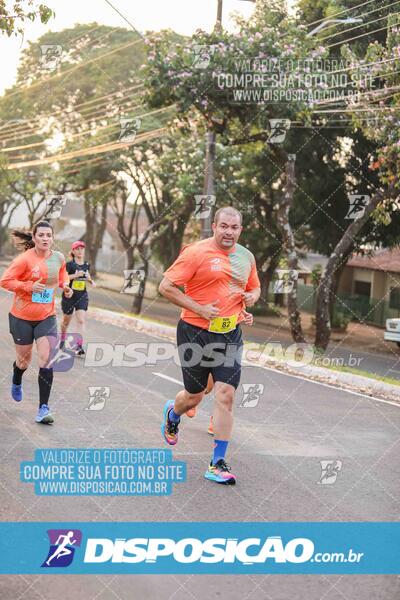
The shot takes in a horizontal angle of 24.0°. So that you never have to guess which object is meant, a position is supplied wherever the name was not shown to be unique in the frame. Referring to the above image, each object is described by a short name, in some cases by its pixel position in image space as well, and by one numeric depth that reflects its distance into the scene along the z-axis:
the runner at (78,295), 13.65
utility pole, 21.11
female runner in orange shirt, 8.91
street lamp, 18.81
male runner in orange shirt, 7.23
